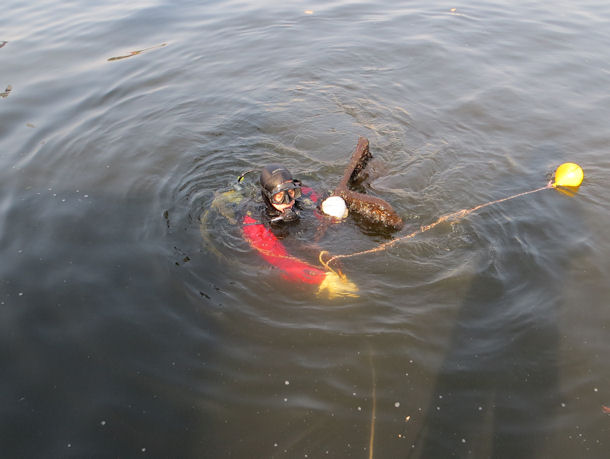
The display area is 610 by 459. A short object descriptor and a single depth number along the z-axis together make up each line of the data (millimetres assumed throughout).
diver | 4504
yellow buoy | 5438
